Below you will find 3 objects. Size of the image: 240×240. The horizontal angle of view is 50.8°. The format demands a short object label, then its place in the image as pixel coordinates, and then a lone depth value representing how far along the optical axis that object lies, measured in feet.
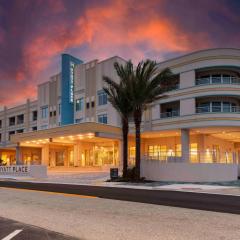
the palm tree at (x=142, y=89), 72.34
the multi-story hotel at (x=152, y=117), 94.90
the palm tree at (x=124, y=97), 74.43
